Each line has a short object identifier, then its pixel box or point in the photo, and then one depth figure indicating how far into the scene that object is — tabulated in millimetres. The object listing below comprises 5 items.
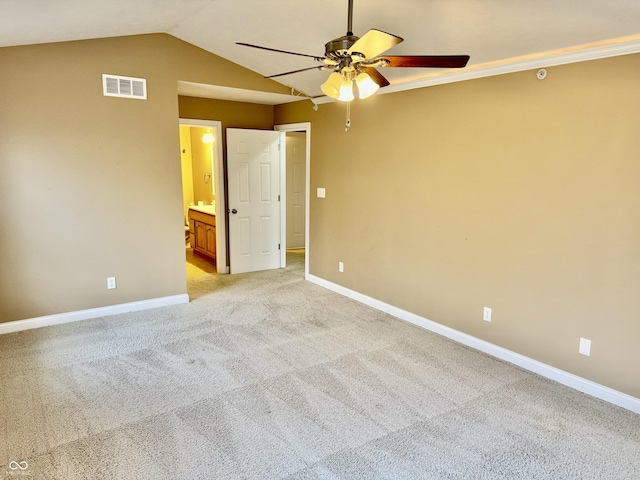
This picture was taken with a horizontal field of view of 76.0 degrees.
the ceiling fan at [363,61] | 2062
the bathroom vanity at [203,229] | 6230
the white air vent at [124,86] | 3885
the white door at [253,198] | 5664
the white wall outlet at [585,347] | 2867
